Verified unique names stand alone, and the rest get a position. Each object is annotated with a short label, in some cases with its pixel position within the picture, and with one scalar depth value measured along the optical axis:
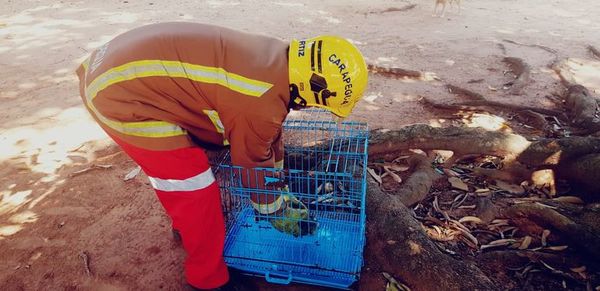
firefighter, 1.99
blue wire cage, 2.35
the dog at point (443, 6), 11.16
